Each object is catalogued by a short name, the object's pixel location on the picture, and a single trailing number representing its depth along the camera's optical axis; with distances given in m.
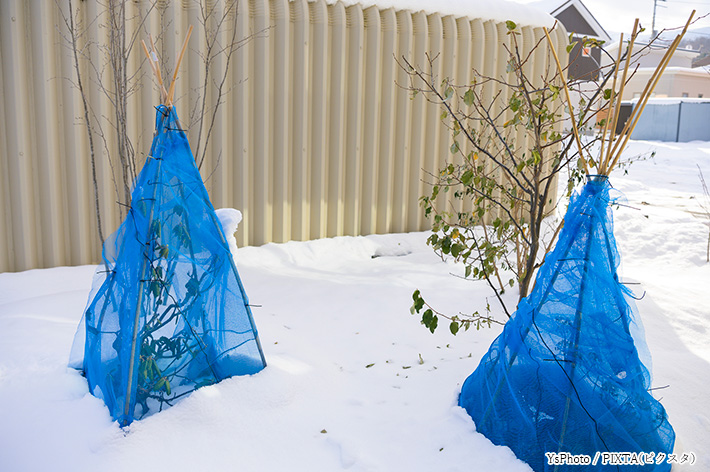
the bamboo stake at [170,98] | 2.49
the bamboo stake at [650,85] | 2.11
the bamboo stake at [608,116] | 2.11
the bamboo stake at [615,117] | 2.08
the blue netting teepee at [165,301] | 2.42
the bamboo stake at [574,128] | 2.21
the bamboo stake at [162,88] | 2.46
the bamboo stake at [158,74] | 2.46
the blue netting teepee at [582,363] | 2.06
